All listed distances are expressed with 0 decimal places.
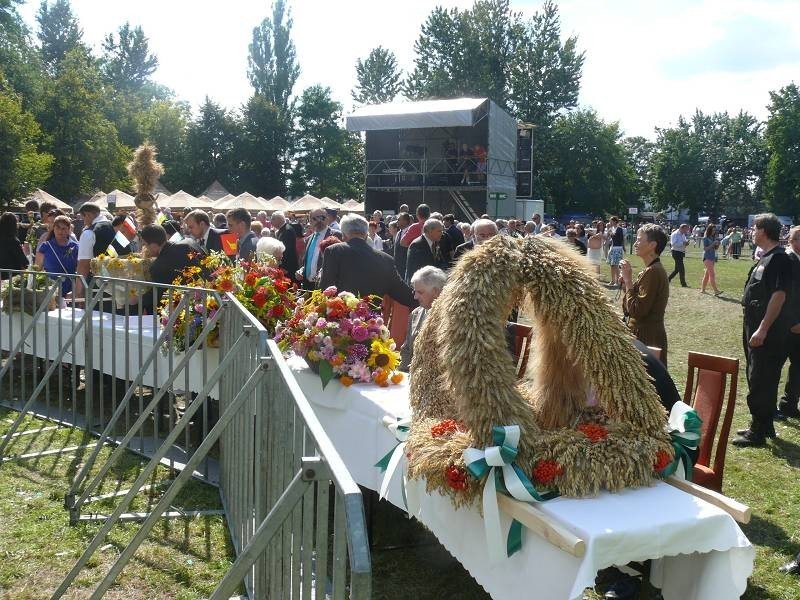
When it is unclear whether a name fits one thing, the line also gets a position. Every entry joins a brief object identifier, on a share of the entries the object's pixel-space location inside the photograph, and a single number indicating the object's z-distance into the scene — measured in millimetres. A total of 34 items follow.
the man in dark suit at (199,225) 8414
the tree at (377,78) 69625
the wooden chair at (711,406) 4171
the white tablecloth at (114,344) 6043
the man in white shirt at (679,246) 19922
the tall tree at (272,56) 65188
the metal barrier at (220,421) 1926
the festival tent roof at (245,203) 28902
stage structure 29031
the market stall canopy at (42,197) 27952
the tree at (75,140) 44094
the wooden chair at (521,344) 5020
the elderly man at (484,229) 7504
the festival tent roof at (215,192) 37969
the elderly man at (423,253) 9750
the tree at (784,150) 66438
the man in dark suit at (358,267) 6824
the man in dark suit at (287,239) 10164
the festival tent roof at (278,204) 30150
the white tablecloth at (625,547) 2576
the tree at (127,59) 81500
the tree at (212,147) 57719
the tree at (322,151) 61719
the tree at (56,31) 75875
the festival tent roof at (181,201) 29359
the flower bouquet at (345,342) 4668
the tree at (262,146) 58219
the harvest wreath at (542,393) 2861
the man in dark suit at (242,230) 8484
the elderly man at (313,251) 10141
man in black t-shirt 6340
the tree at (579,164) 62438
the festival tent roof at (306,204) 28938
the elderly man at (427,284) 4887
